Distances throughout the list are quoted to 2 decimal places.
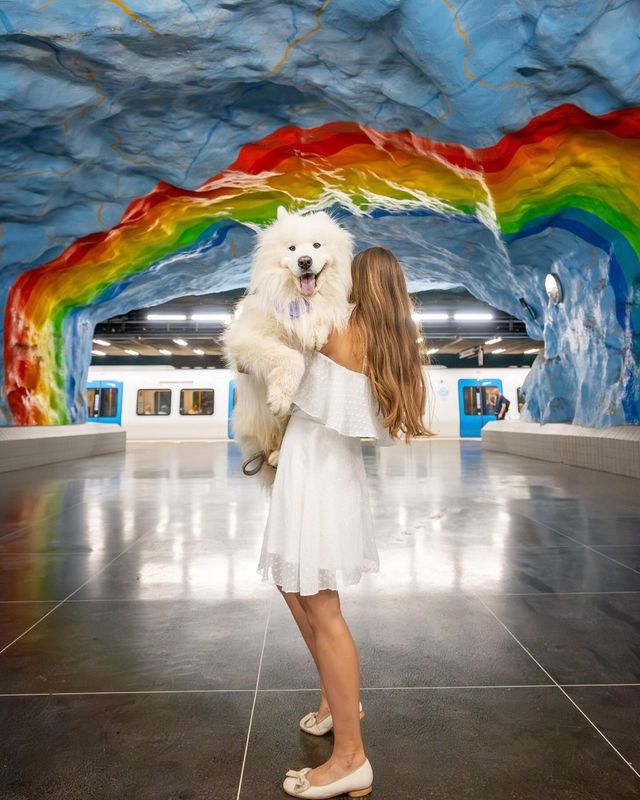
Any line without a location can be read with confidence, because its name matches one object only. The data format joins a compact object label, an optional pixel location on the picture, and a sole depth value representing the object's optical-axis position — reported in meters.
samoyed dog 1.36
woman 1.28
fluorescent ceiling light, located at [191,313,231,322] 14.56
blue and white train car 17.48
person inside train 14.11
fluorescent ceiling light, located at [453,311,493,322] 14.91
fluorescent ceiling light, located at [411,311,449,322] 14.85
